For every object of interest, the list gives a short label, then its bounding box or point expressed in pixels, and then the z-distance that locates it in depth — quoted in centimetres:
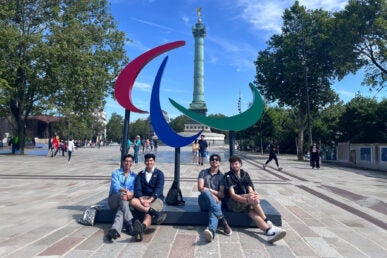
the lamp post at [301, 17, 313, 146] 2789
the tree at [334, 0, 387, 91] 2302
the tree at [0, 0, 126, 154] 2528
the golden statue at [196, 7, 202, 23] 6415
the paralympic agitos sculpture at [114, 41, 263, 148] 765
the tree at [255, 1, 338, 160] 3030
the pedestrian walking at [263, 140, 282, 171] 1974
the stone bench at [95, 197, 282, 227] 632
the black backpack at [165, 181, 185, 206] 697
